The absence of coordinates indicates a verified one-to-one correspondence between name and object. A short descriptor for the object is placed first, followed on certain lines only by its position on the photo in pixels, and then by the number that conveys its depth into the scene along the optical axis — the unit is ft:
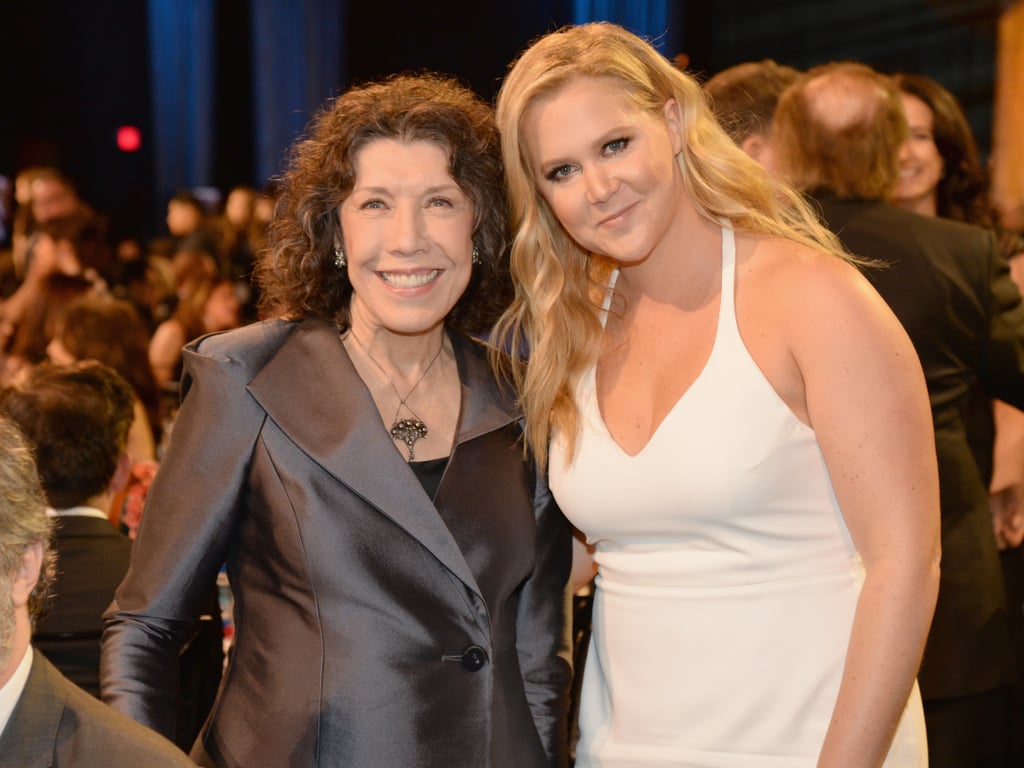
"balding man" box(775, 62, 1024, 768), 8.79
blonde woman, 5.68
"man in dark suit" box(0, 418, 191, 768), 4.48
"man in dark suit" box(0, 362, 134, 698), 8.38
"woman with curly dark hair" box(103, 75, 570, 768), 6.21
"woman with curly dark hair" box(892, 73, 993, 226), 11.63
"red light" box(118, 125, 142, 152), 46.70
